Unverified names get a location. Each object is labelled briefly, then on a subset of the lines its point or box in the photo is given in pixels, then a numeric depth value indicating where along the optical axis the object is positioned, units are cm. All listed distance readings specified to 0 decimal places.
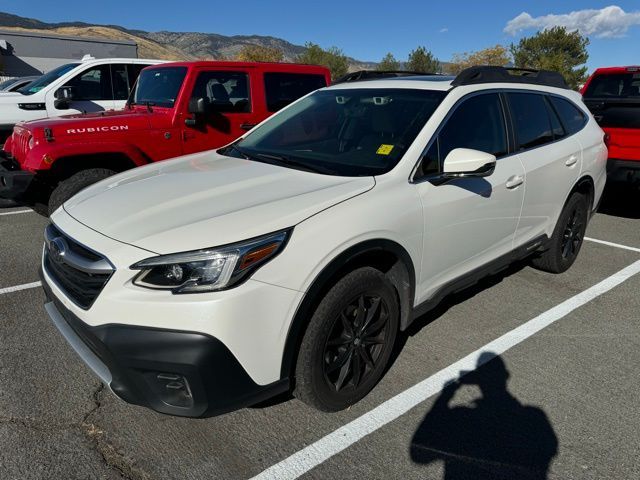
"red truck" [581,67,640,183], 590
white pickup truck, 787
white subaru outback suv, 201
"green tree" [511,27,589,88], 5306
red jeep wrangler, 487
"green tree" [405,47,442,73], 6097
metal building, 4150
